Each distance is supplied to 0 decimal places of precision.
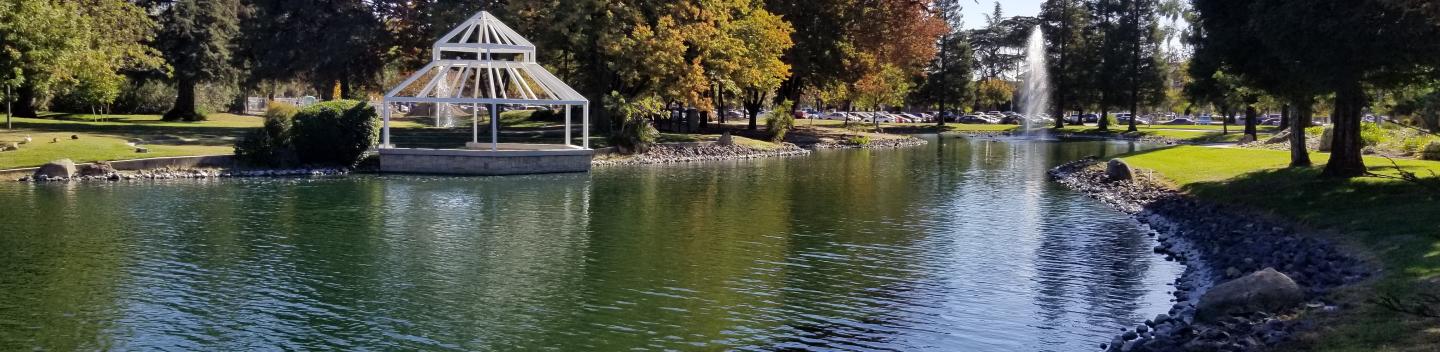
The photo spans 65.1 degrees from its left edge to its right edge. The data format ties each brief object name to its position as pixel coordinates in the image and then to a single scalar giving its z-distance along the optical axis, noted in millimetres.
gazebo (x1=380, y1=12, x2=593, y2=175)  42531
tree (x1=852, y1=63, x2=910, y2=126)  75375
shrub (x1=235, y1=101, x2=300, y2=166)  41406
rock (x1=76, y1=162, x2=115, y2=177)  37188
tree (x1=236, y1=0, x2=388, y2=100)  65938
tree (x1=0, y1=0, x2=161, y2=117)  39531
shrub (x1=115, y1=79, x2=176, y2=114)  74625
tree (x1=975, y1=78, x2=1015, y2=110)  125500
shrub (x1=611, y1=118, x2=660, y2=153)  52281
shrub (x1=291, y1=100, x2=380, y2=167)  41906
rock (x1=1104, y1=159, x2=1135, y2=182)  37344
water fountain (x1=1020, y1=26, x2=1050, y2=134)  95750
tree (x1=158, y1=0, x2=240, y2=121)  64938
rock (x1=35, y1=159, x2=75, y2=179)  36375
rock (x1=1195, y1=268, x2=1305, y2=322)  15125
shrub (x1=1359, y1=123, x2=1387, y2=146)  42281
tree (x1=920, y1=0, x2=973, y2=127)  99188
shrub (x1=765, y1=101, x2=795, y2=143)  66688
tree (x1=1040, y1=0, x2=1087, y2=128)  90500
